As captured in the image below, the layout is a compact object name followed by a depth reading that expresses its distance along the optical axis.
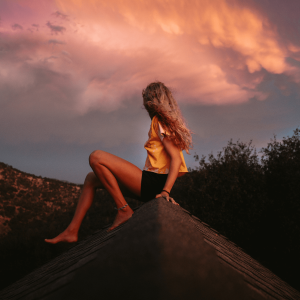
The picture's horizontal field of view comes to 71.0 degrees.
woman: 2.61
